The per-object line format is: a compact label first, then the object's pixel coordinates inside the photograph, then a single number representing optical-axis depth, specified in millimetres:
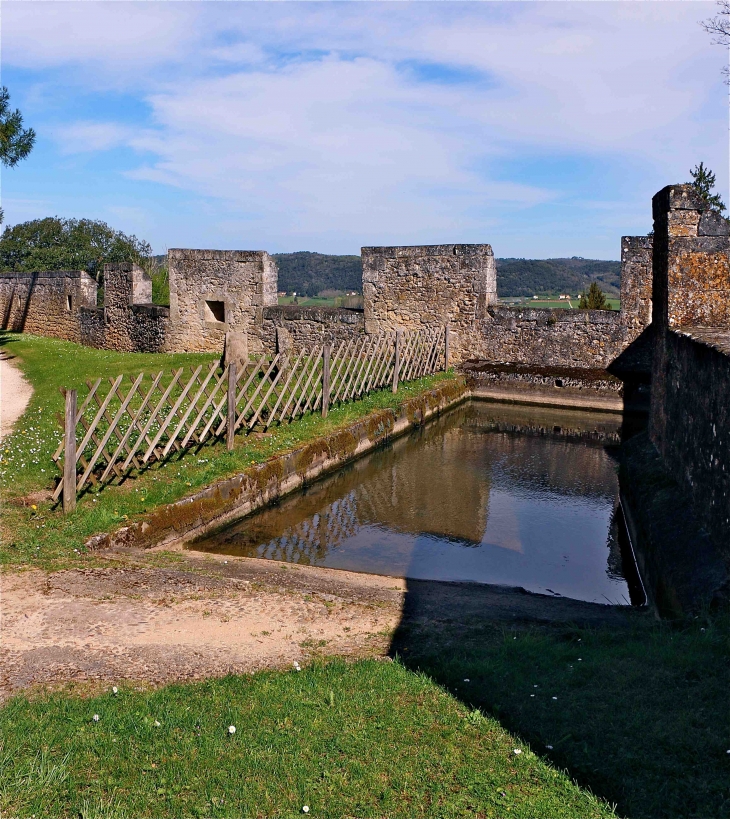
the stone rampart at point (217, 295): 20188
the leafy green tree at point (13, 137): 19031
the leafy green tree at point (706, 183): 27078
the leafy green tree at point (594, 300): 23875
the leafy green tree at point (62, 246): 47594
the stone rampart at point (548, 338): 17250
